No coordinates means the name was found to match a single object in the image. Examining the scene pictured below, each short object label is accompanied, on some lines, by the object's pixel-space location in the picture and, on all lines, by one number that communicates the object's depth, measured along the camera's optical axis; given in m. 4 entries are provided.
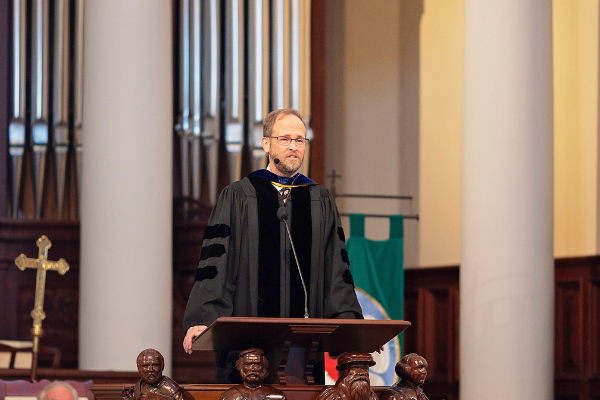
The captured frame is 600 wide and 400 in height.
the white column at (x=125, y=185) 13.75
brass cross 13.10
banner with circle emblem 15.63
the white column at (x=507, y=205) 12.66
